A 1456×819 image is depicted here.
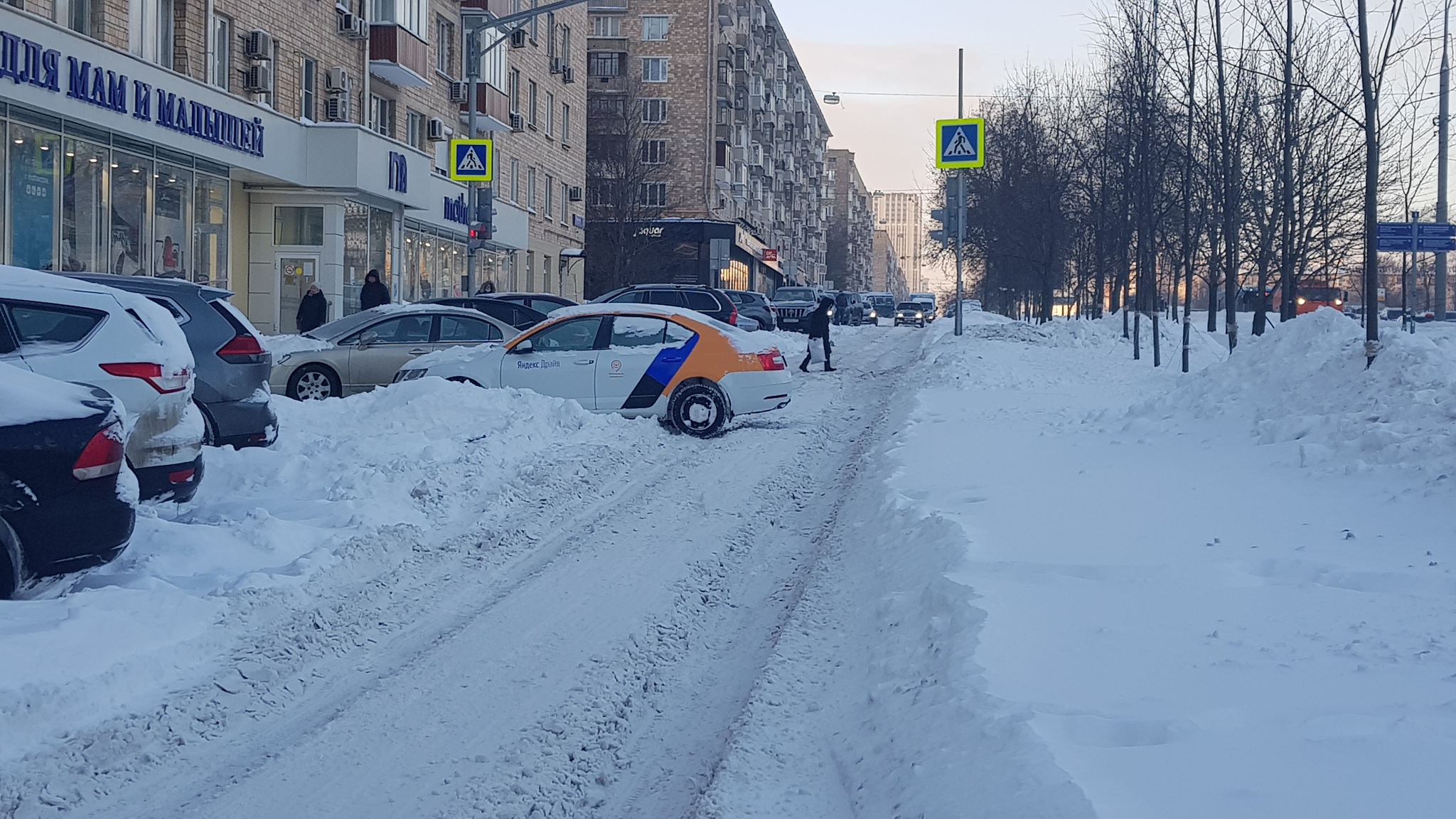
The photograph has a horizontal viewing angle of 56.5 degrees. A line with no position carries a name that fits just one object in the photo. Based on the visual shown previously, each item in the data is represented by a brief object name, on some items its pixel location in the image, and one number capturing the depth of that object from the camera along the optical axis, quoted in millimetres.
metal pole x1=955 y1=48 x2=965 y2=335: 29359
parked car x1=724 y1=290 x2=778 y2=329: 38219
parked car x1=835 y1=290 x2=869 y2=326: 58812
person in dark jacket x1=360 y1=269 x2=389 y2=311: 25062
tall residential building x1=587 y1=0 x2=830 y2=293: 51438
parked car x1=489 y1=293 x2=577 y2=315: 22828
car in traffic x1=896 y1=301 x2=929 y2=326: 67206
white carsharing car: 14555
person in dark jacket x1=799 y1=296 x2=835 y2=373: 24375
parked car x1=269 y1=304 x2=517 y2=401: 17219
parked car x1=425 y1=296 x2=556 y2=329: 21141
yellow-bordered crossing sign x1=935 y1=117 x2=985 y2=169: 26828
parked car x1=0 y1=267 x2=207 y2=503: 7812
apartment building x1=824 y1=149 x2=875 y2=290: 139250
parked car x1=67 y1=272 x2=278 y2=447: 10469
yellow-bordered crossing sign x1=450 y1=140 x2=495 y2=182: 25766
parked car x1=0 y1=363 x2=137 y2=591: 5801
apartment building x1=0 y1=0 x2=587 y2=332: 20719
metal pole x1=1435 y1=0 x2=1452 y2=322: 24189
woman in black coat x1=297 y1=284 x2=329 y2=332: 24219
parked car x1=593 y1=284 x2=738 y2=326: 27703
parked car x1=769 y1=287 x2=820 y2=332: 45312
